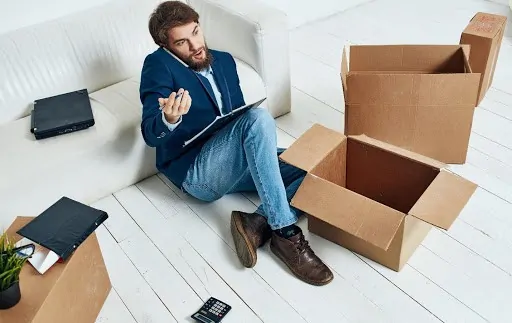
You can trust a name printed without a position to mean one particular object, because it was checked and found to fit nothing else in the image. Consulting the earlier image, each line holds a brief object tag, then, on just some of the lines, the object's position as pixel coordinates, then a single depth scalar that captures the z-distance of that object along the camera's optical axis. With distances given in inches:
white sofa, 78.2
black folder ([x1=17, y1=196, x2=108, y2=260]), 59.4
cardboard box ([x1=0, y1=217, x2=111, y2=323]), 54.8
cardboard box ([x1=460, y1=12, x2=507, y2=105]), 91.9
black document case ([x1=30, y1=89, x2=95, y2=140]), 79.7
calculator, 65.2
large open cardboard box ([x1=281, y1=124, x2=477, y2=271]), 63.3
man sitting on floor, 70.6
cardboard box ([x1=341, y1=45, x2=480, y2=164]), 78.1
